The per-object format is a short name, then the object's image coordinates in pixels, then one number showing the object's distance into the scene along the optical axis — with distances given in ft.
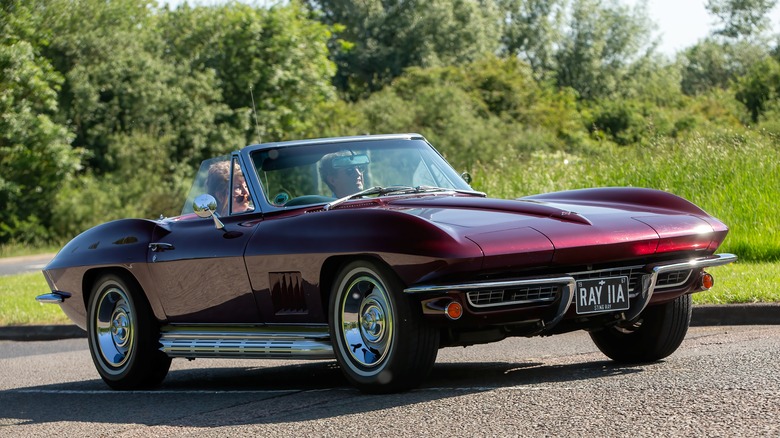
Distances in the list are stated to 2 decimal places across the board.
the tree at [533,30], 266.36
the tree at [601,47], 257.34
